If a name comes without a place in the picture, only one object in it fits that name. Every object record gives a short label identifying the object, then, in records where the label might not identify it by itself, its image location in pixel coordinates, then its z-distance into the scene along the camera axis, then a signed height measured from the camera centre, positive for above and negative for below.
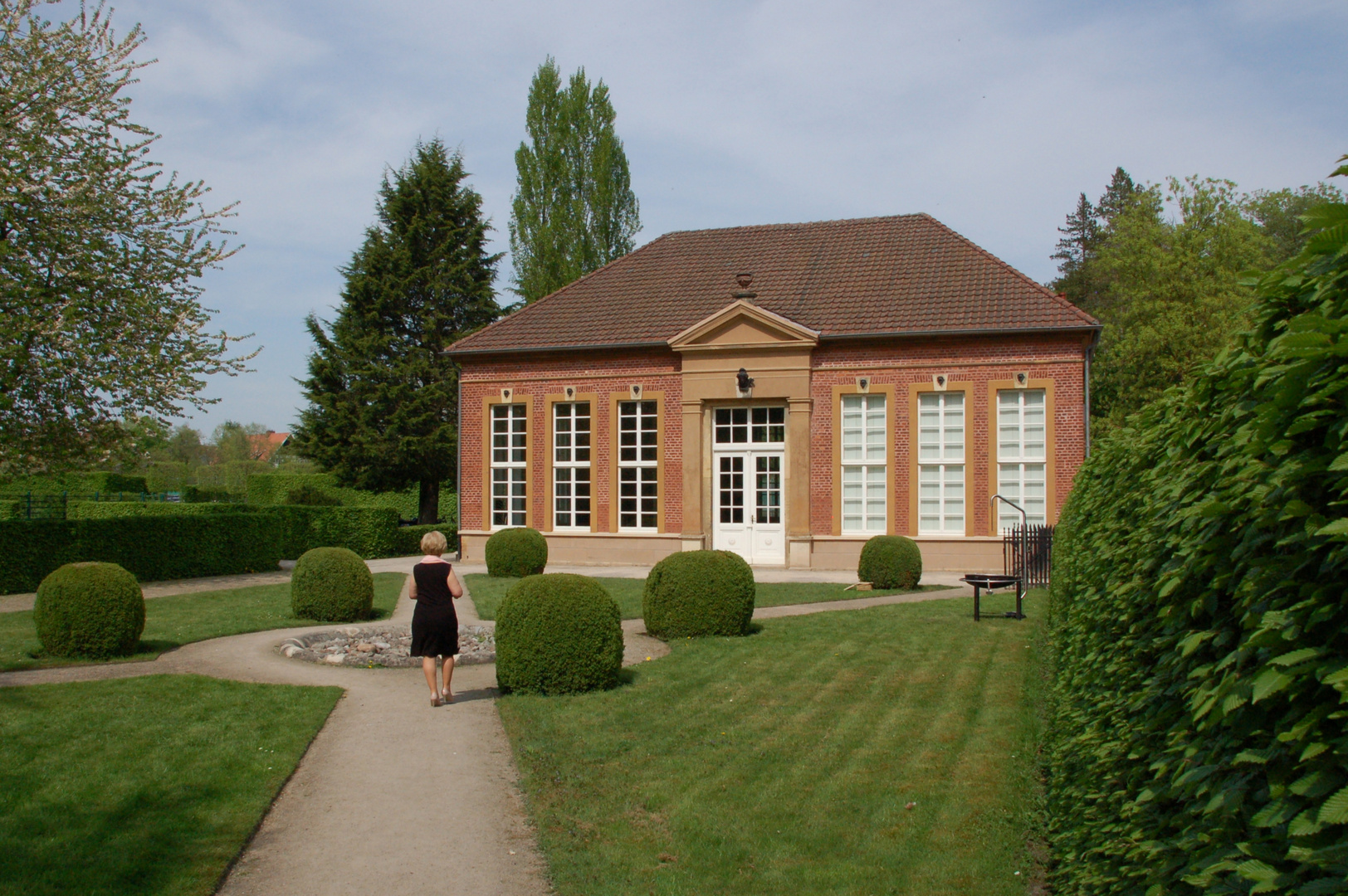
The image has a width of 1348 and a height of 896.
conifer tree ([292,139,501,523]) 38.62 +5.55
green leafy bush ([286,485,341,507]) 35.53 -0.47
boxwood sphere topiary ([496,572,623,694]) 9.38 -1.45
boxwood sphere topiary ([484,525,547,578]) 21.78 -1.53
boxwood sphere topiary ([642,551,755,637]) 12.50 -1.45
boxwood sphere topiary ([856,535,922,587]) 18.62 -1.53
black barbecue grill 13.95 -1.42
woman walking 9.24 -1.23
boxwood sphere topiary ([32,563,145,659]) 11.27 -1.43
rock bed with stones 11.48 -2.00
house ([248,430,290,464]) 97.99 +4.05
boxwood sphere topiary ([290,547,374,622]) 14.68 -1.52
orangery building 22.25 +1.83
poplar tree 42.53 +12.36
